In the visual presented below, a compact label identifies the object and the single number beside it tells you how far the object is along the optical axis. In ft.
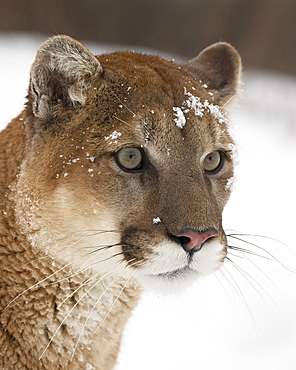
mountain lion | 23.99
